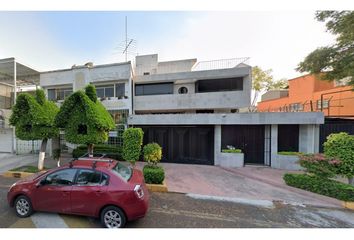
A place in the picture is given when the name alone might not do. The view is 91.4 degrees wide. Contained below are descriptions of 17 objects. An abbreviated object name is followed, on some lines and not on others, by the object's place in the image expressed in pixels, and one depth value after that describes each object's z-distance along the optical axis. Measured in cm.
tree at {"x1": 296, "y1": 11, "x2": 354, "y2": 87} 921
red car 407
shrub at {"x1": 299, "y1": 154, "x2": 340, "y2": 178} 619
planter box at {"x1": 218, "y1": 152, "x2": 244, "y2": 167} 999
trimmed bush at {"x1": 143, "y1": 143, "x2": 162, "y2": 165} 733
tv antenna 1581
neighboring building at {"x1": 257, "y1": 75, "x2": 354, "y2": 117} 1470
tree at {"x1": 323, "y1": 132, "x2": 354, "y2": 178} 602
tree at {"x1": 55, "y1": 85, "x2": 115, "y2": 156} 753
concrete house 998
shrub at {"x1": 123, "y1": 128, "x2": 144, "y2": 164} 772
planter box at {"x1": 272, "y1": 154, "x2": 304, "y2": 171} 949
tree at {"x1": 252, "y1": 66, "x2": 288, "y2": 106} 2938
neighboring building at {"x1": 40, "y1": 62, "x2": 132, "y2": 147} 1327
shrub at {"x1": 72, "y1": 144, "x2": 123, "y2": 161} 1159
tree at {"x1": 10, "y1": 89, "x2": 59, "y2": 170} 818
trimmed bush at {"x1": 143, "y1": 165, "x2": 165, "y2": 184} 689
